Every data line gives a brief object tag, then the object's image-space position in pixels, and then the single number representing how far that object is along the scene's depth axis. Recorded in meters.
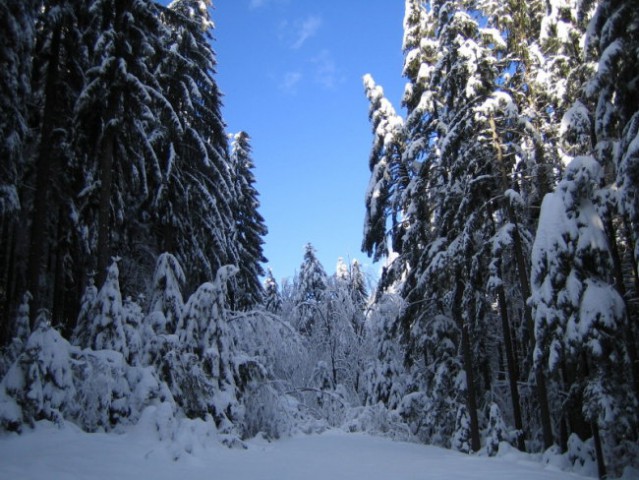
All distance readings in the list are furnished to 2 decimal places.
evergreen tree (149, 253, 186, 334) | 12.17
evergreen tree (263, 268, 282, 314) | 36.19
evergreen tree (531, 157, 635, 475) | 8.16
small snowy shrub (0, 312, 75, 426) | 7.66
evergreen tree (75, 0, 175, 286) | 12.92
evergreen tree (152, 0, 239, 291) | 16.66
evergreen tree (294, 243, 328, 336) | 25.22
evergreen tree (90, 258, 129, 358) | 10.16
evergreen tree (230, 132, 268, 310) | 26.91
